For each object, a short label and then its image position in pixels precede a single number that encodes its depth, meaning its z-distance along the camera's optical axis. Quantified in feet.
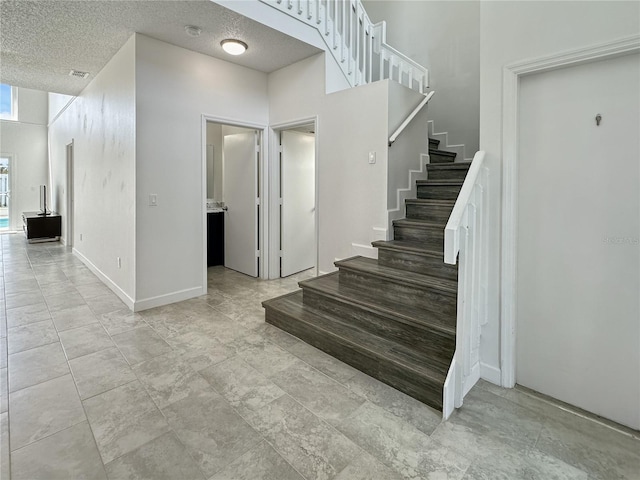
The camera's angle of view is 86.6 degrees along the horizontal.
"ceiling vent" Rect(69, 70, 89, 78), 14.67
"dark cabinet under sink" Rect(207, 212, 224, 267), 17.79
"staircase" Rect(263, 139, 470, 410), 7.11
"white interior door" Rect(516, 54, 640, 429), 5.99
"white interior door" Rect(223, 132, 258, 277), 15.46
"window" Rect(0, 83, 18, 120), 28.14
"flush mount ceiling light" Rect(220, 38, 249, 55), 11.36
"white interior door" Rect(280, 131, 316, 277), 15.51
